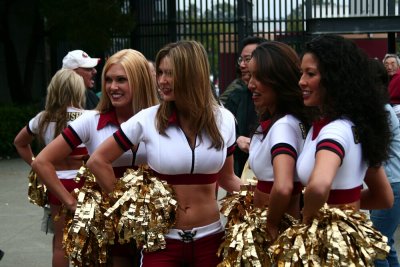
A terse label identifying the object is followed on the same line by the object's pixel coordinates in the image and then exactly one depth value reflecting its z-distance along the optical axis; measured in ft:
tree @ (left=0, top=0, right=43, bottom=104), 56.39
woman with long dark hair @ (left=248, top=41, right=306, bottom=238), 11.57
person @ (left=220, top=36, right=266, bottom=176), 20.26
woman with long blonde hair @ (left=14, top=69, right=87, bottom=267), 19.71
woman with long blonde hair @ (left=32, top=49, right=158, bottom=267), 14.62
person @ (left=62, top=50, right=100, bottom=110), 22.82
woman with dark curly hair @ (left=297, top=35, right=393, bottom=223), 10.91
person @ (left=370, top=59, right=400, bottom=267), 17.69
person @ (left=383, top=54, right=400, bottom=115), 23.93
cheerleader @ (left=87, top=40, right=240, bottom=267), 12.80
